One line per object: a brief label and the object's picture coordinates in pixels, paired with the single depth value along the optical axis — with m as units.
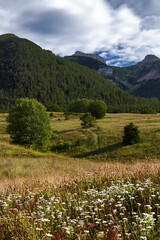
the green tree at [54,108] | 120.19
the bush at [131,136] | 30.67
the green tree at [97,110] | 75.00
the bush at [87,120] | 50.84
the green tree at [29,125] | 32.00
